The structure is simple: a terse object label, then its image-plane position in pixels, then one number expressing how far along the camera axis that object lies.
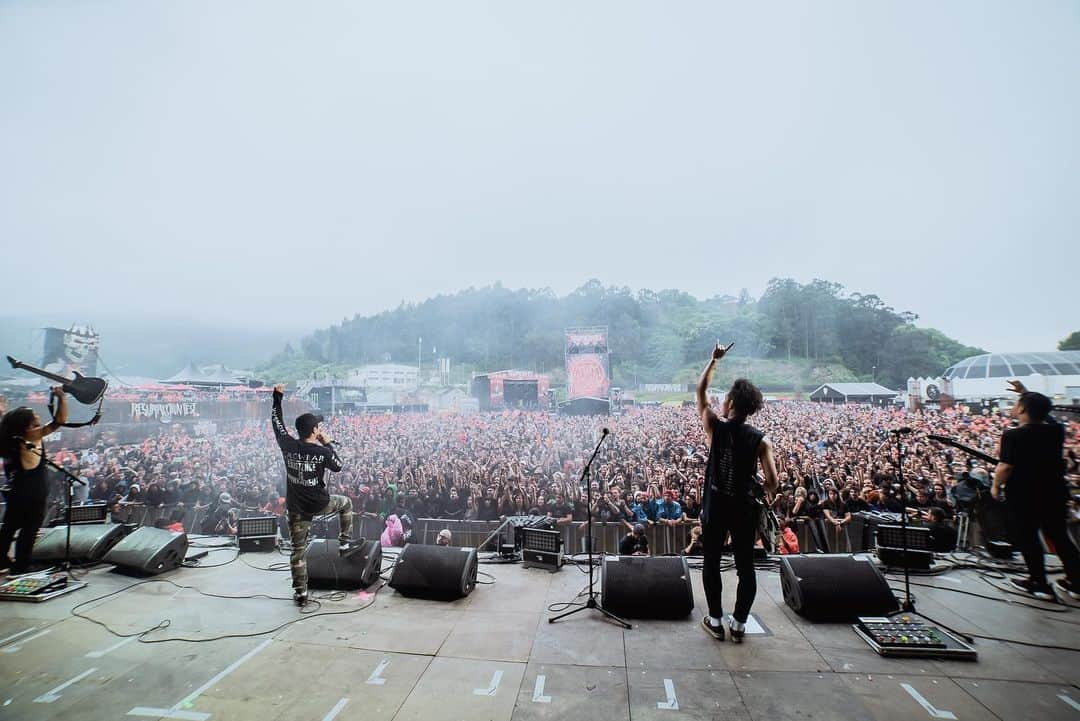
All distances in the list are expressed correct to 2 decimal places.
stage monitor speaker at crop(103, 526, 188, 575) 4.56
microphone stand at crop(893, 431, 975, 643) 3.30
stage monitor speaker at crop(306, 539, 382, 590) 4.13
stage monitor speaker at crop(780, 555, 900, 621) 3.41
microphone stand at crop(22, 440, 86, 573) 4.22
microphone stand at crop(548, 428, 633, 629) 3.38
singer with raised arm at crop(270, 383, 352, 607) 3.77
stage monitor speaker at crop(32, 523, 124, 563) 4.80
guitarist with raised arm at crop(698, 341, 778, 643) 2.96
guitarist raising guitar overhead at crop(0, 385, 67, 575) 4.16
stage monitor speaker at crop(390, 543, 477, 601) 3.92
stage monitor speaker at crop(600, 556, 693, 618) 3.46
